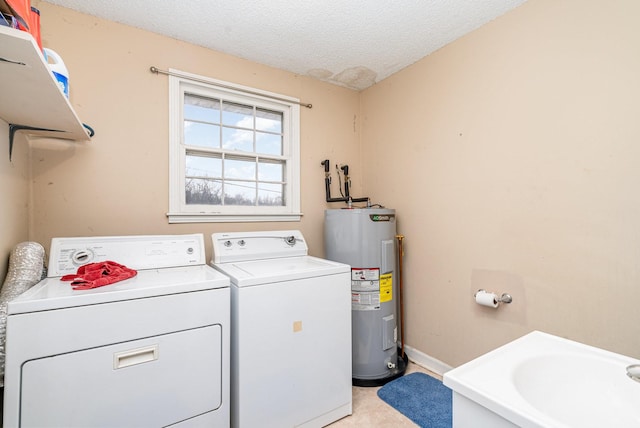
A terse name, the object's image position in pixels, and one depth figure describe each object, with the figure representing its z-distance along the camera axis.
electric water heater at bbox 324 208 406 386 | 2.17
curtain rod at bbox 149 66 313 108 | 2.02
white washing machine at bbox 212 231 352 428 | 1.48
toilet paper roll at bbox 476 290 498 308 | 1.82
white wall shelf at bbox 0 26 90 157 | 0.78
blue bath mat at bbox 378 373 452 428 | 1.74
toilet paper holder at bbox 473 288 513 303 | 1.80
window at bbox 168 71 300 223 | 2.13
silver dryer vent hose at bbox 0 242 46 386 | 1.26
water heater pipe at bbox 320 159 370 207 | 2.69
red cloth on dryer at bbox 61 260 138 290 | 1.27
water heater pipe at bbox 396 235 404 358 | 2.46
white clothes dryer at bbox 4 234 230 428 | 1.06
